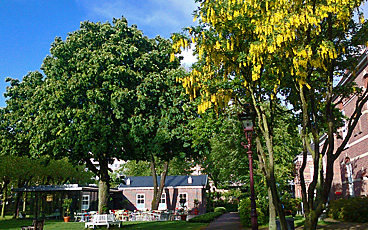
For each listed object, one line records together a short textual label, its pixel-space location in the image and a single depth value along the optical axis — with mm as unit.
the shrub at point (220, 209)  45650
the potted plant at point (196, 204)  43453
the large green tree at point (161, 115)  18547
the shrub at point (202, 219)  25031
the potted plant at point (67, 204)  34812
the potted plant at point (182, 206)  31234
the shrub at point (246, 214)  19908
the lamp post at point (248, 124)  11656
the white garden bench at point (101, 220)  20438
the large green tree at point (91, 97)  18328
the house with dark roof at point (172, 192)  45188
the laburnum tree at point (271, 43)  8328
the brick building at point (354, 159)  20672
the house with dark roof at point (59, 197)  34625
